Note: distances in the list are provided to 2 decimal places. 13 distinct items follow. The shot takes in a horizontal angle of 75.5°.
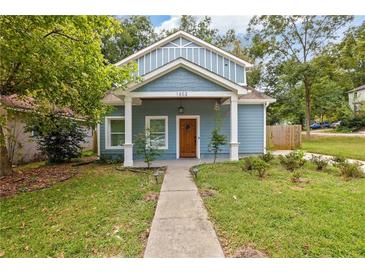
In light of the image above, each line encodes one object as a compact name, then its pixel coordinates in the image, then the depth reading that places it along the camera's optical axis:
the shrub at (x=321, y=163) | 8.64
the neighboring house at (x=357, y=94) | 33.78
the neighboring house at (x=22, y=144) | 10.27
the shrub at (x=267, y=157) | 9.23
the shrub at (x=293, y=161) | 8.48
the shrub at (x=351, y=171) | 7.40
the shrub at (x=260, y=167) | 7.30
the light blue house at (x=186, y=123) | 11.64
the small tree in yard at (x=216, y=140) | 9.77
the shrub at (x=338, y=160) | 8.26
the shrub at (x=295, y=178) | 6.83
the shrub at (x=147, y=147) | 9.26
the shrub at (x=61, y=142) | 11.23
